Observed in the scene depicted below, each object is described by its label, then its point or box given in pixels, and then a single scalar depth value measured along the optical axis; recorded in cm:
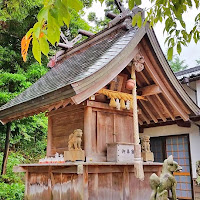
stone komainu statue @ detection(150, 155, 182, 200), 429
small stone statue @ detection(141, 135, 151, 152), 602
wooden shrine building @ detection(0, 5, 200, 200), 484
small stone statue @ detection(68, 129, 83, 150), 491
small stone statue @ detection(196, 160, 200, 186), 688
